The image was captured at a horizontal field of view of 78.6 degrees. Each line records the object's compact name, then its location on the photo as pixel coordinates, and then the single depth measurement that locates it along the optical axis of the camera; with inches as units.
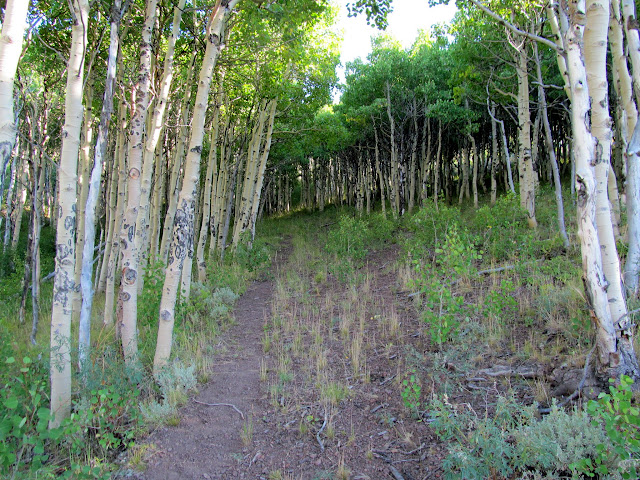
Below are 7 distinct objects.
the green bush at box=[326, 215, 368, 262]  452.0
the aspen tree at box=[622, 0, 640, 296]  190.7
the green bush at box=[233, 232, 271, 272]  479.5
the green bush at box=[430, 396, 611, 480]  112.8
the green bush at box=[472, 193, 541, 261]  311.0
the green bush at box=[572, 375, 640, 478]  96.7
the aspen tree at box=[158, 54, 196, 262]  342.0
